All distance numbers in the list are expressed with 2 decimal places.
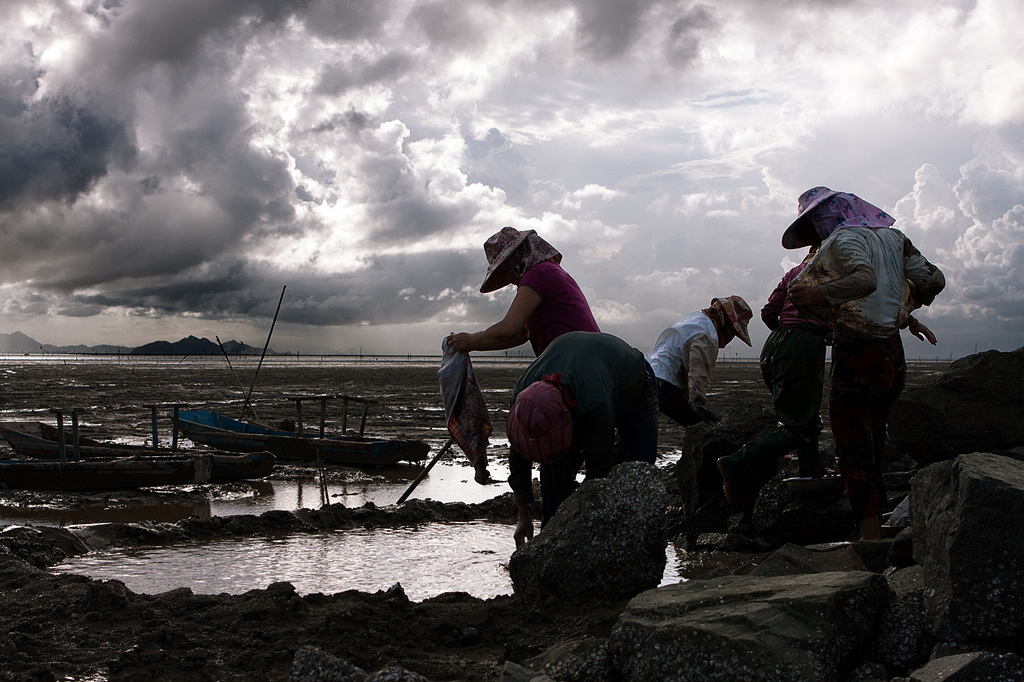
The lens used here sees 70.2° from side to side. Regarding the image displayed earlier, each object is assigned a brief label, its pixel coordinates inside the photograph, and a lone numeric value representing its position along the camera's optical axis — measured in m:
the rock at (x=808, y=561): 3.20
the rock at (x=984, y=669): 2.04
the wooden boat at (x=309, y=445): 11.73
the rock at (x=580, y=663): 2.46
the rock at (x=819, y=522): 4.57
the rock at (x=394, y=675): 2.21
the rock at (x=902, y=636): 2.46
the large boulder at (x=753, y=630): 2.19
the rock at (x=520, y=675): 2.27
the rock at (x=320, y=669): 2.30
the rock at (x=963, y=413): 5.22
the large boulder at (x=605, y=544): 3.32
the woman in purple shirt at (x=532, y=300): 3.73
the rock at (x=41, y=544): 5.13
